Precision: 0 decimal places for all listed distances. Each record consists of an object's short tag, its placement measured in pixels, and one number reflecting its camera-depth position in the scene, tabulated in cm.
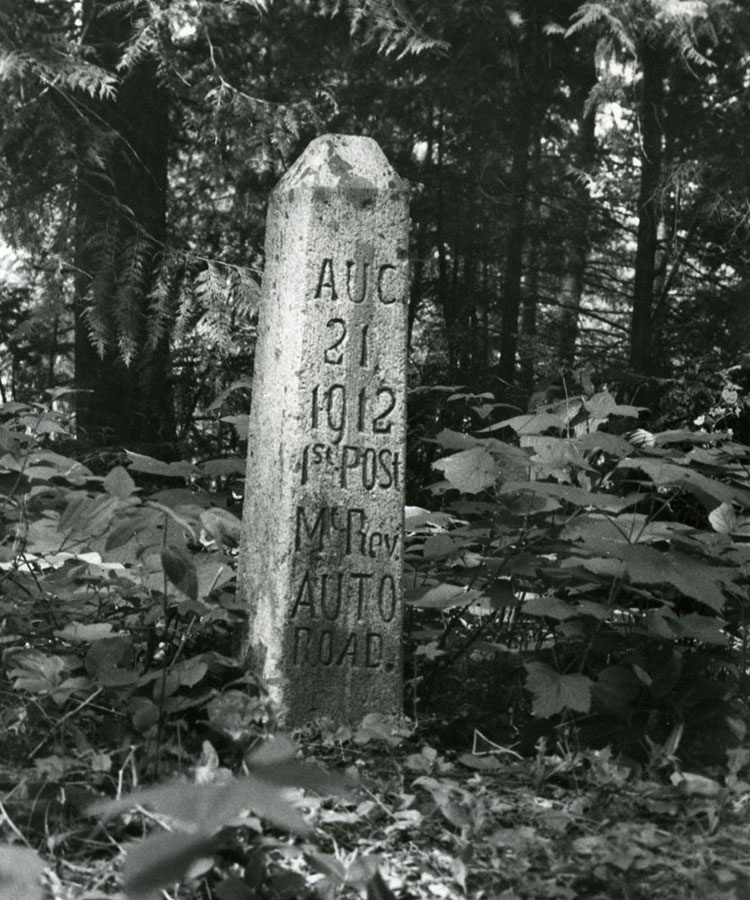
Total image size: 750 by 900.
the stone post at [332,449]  368
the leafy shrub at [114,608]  316
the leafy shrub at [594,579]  359
